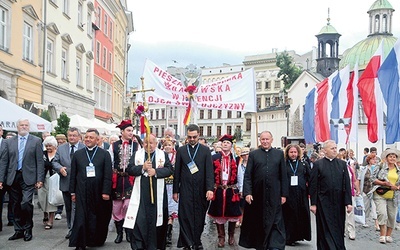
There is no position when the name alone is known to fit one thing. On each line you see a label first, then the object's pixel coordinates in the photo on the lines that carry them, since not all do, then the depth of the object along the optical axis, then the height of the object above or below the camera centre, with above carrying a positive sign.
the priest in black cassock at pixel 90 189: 7.84 -0.79
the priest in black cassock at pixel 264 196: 7.71 -0.86
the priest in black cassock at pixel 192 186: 7.88 -0.74
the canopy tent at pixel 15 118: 11.86 +0.51
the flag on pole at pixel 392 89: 11.10 +1.19
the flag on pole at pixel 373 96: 12.17 +1.13
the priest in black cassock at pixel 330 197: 7.66 -0.86
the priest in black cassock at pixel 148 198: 7.45 -0.89
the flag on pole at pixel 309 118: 18.80 +0.88
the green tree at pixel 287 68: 68.38 +9.93
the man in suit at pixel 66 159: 9.00 -0.37
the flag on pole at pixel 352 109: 14.41 +0.97
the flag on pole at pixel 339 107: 15.28 +1.10
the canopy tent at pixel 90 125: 18.56 +0.55
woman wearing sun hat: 9.53 -0.95
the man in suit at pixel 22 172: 8.51 -0.57
